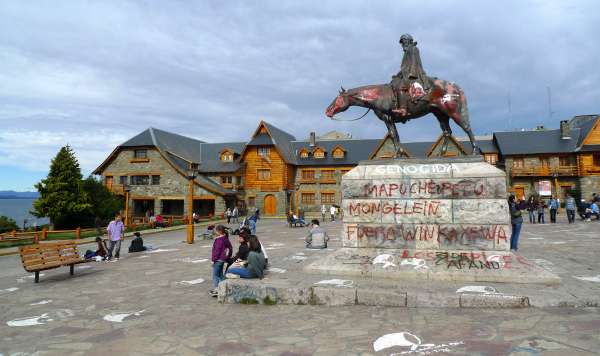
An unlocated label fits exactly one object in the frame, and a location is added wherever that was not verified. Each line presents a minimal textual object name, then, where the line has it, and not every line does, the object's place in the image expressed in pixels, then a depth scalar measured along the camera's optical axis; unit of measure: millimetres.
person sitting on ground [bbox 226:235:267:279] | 6805
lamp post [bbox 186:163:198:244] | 16966
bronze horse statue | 8008
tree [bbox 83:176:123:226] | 30125
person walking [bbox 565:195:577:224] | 21562
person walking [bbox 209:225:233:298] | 7332
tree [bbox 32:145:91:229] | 28391
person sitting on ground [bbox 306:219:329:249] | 12695
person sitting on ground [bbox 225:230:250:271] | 7500
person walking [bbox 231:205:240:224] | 31641
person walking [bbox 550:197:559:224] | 23094
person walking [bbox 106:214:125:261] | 12570
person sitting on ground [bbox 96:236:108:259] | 12461
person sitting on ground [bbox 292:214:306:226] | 25798
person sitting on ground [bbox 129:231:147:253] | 14336
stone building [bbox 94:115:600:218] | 38688
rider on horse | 7988
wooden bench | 8921
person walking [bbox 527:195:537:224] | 23606
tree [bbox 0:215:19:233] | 25059
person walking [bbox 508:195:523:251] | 10438
